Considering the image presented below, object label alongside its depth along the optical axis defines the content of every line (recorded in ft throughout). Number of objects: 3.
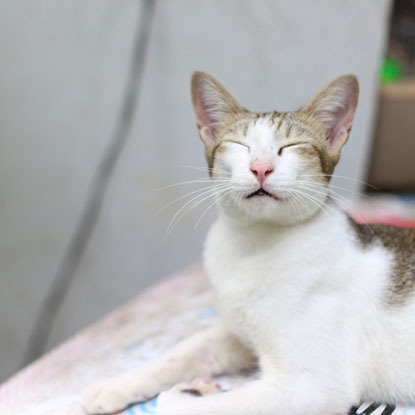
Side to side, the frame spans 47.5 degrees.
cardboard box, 4.49
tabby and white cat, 1.95
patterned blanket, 2.29
